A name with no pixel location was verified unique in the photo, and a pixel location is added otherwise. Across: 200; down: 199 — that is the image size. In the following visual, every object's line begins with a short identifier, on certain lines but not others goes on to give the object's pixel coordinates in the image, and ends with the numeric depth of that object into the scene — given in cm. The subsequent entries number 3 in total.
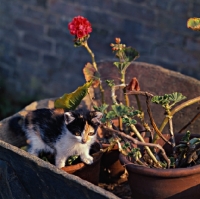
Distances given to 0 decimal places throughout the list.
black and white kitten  210
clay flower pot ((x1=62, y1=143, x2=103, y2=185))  207
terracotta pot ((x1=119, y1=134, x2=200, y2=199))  177
